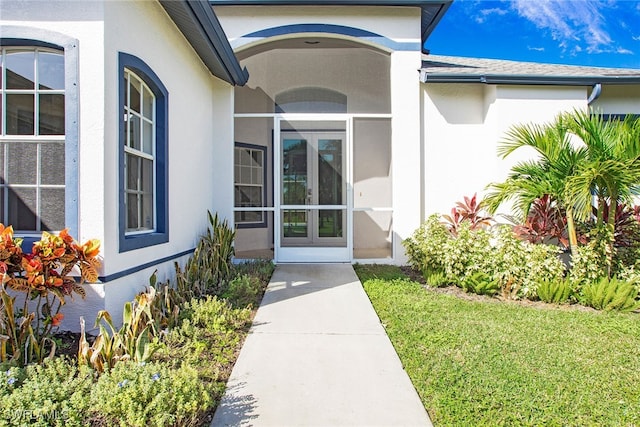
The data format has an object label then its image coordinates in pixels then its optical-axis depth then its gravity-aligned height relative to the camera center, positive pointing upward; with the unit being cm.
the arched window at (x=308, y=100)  885 +260
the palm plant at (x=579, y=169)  527 +59
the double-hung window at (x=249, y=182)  897 +67
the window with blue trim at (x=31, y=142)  385 +69
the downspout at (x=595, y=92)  723 +226
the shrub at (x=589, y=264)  571 -84
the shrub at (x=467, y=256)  610 -77
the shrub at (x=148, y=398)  238 -125
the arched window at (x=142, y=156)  416 +68
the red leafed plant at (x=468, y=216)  730 -14
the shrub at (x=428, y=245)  652 -66
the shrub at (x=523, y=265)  577 -88
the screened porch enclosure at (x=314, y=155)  812 +127
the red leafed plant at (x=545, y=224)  639 -26
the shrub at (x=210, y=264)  523 -87
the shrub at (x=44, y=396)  235 -124
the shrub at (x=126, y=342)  303 -112
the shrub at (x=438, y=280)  634 -120
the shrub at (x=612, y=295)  537 -125
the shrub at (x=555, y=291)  565 -124
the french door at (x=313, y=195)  813 +31
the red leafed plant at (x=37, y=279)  305 -59
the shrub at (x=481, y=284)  596 -120
